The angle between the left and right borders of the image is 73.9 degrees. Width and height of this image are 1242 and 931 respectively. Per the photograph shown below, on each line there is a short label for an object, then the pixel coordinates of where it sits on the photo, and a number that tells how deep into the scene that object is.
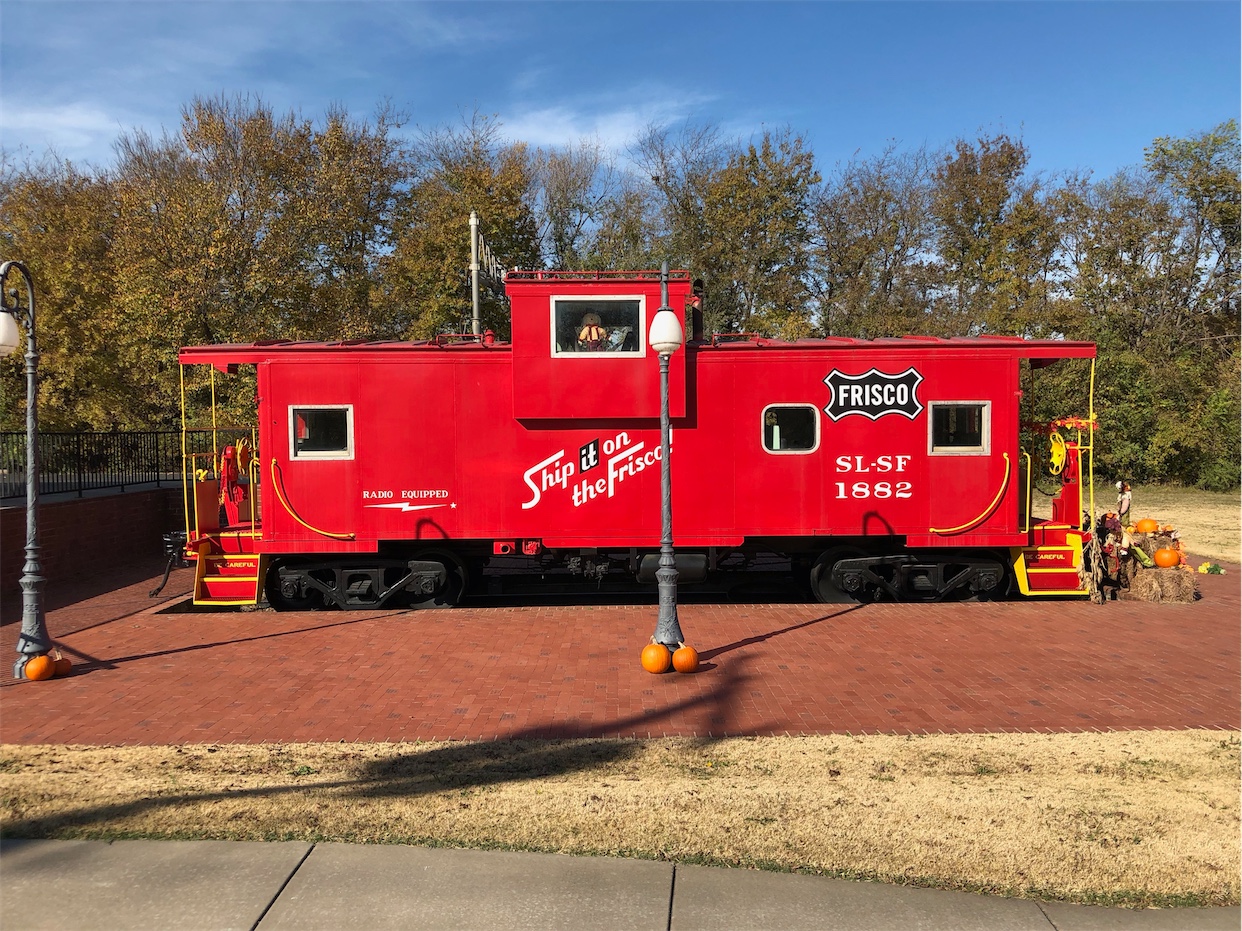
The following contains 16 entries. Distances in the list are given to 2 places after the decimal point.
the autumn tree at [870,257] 29.83
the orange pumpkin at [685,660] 7.99
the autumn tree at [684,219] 28.53
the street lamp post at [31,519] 7.81
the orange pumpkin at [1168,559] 11.64
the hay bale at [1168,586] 11.31
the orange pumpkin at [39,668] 7.89
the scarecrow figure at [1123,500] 12.73
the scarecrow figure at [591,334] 10.24
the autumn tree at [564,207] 33.78
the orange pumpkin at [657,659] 7.99
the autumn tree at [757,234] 27.45
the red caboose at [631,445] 10.45
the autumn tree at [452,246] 25.14
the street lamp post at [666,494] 7.99
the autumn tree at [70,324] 22.33
